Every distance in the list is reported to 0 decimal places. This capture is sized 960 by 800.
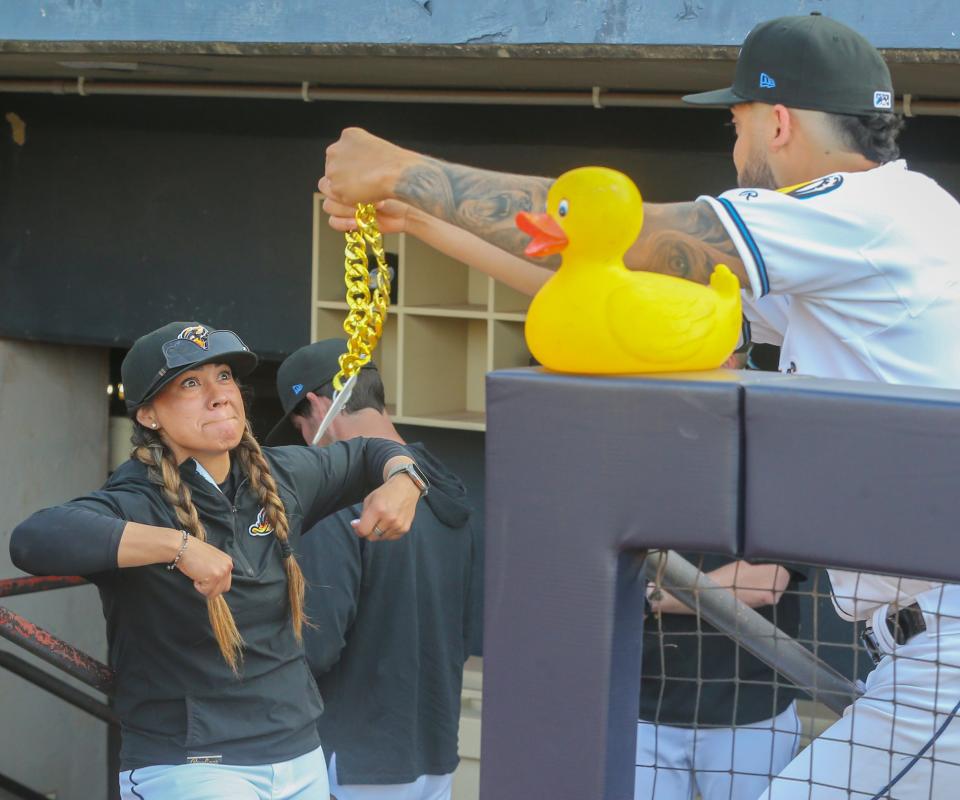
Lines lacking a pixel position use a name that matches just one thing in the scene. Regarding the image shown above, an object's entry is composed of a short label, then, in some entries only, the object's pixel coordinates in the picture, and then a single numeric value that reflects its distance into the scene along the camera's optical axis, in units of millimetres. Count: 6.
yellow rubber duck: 2783
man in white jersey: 3393
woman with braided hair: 5316
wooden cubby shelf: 10211
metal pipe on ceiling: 8352
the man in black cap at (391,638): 6527
